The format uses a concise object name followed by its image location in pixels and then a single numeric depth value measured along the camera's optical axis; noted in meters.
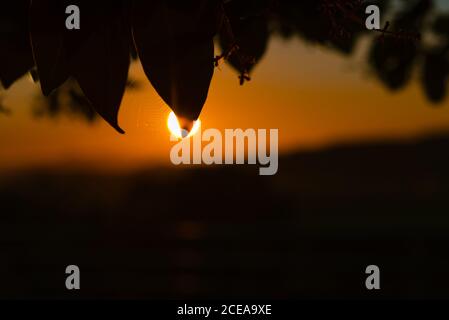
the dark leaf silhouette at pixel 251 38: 0.90
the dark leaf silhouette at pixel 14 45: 0.77
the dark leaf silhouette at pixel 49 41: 0.73
